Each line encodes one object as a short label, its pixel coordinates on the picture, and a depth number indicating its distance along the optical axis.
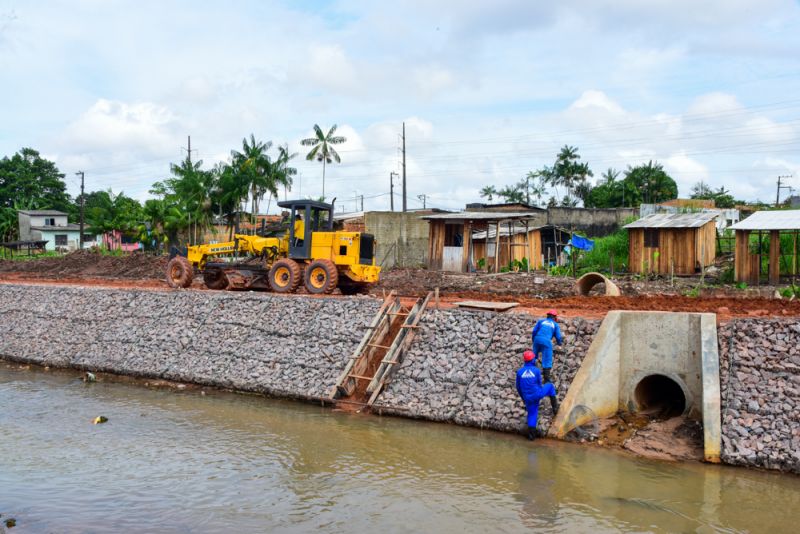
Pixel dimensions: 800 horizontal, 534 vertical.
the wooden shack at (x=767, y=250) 21.27
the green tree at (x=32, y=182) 68.38
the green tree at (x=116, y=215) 47.12
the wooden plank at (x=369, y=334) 13.88
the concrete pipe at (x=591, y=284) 17.53
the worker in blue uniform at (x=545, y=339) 11.91
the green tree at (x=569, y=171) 62.50
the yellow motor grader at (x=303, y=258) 18.56
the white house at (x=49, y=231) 59.31
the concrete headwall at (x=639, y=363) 11.46
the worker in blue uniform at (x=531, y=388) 11.10
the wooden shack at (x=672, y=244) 25.05
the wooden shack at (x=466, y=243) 28.48
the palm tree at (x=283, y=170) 46.69
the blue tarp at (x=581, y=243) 30.05
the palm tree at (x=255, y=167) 44.41
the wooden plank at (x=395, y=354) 13.47
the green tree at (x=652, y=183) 57.59
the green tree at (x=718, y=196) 54.44
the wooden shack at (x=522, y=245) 29.75
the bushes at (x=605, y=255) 27.87
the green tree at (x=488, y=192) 72.51
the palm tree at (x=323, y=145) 51.25
